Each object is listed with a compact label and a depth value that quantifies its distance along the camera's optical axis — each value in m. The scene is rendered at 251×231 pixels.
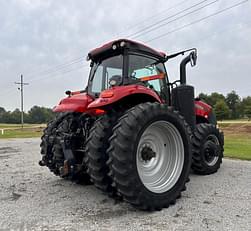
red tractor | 3.44
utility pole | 42.26
